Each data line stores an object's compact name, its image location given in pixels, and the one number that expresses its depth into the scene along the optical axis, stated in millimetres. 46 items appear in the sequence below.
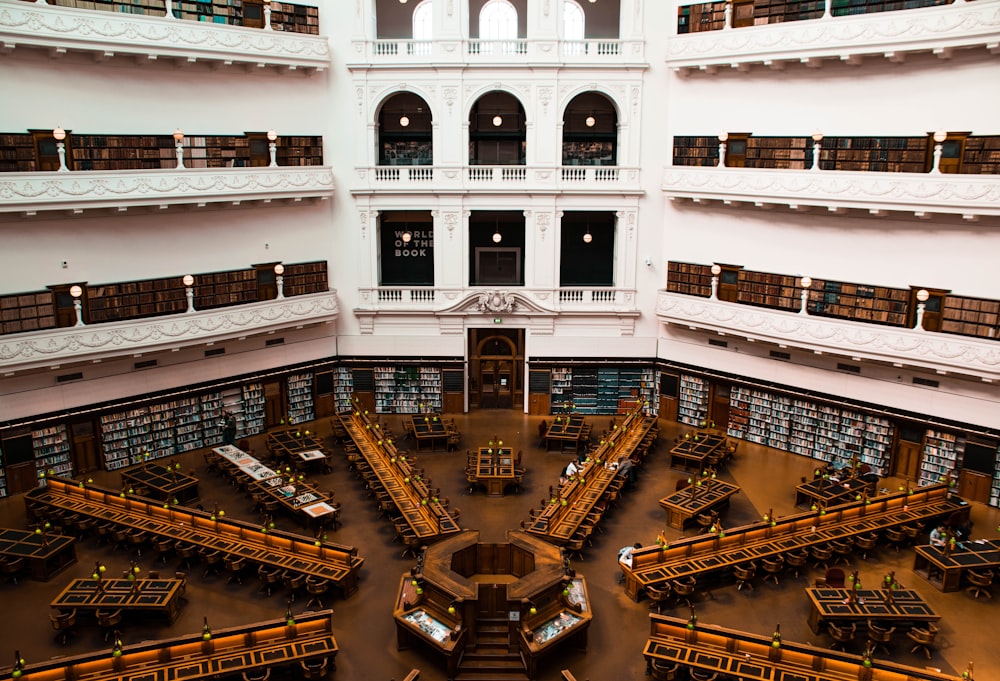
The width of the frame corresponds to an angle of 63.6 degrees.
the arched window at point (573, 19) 28141
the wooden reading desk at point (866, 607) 15438
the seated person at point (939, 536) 18578
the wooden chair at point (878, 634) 15227
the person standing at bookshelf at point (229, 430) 24531
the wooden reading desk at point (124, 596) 15633
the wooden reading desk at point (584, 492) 18953
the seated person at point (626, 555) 17672
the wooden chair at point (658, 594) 16516
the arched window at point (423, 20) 28000
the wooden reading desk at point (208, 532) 17234
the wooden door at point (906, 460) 22439
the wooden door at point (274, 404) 26156
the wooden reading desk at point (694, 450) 23359
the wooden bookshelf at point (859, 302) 21764
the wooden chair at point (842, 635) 15445
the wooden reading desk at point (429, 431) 24609
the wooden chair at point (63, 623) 15516
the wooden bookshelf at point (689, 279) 25594
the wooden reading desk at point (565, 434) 24641
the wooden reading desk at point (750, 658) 13773
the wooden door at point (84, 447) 22483
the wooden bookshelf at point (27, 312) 20328
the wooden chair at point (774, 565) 17656
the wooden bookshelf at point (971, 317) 20141
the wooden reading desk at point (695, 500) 20000
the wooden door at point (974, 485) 21234
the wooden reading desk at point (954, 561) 17453
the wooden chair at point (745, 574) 17484
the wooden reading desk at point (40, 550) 17547
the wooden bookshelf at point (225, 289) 23891
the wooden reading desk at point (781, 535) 17266
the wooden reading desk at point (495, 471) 21828
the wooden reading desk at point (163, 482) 20859
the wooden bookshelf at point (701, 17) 24219
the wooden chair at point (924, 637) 15289
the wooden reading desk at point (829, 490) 20875
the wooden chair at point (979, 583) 17297
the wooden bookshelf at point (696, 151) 25062
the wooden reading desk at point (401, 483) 18875
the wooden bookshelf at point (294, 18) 24375
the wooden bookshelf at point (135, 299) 22016
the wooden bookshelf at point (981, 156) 19734
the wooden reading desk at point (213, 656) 13659
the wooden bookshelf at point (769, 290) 23703
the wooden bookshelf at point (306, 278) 25750
